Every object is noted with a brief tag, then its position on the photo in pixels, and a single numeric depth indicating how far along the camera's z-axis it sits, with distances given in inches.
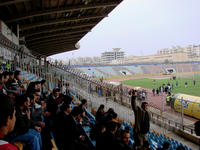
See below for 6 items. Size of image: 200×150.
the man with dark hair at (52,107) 127.3
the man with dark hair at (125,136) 118.0
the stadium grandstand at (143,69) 2162.4
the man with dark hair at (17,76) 184.9
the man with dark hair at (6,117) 45.4
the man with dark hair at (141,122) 169.0
